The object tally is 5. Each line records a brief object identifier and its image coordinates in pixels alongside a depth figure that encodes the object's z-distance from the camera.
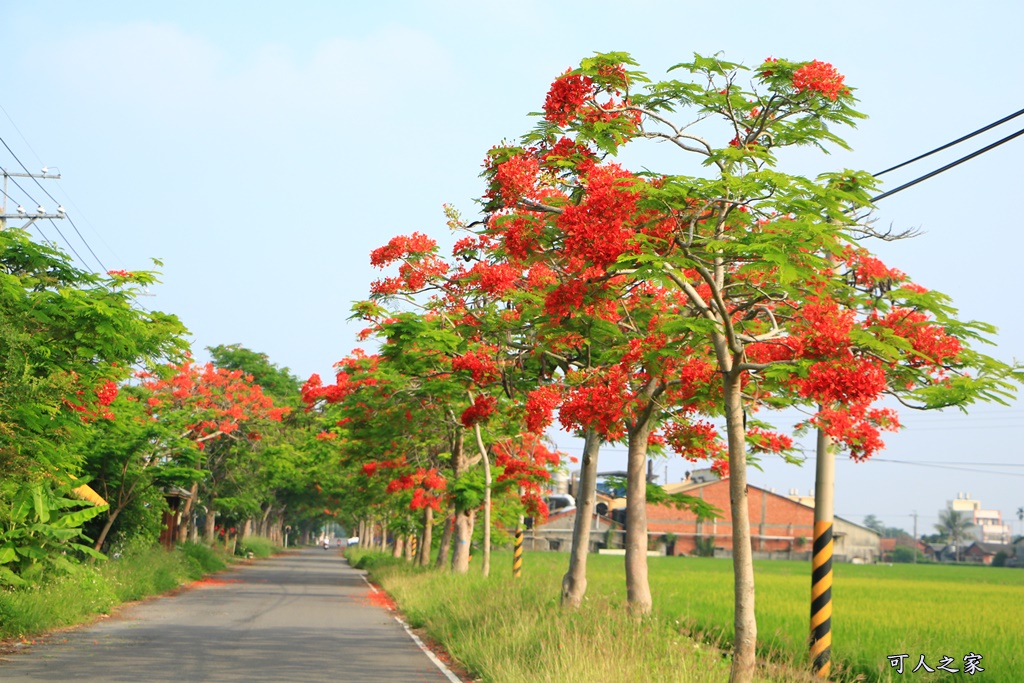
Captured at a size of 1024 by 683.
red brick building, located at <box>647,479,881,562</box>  96.94
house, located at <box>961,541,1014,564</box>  143.62
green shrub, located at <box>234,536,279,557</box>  73.88
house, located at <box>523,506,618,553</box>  100.31
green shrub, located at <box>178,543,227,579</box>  43.90
